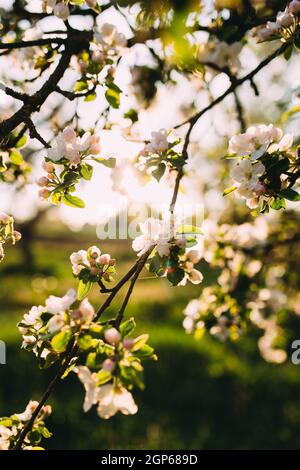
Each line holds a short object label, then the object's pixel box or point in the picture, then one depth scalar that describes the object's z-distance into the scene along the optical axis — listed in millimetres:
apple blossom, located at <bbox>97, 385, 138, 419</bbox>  594
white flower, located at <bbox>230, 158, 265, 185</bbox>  662
